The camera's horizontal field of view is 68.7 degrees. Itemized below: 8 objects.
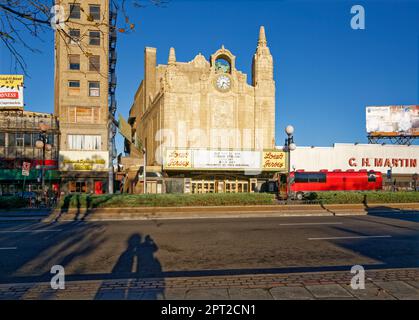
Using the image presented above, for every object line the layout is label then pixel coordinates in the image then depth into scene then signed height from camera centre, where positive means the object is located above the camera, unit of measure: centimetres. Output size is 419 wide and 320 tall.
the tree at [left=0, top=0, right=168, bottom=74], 415 +212
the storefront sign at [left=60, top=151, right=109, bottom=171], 3428 +117
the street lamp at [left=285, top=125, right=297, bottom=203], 2066 +226
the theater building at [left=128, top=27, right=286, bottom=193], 3691 +769
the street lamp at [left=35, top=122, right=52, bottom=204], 2180 +217
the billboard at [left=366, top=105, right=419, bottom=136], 5144 +856
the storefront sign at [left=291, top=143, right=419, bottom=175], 4400 +194
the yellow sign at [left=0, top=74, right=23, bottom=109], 3491 +876
